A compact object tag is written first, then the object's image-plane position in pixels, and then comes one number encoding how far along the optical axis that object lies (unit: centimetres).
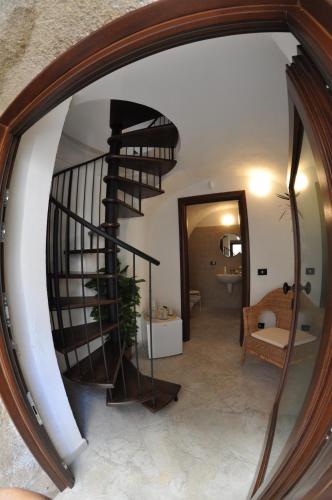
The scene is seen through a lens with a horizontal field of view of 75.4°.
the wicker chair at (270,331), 225
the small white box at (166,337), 283
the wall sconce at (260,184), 301
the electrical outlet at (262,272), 309
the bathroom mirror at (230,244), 512
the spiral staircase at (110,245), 171
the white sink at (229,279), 488
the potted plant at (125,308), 214
